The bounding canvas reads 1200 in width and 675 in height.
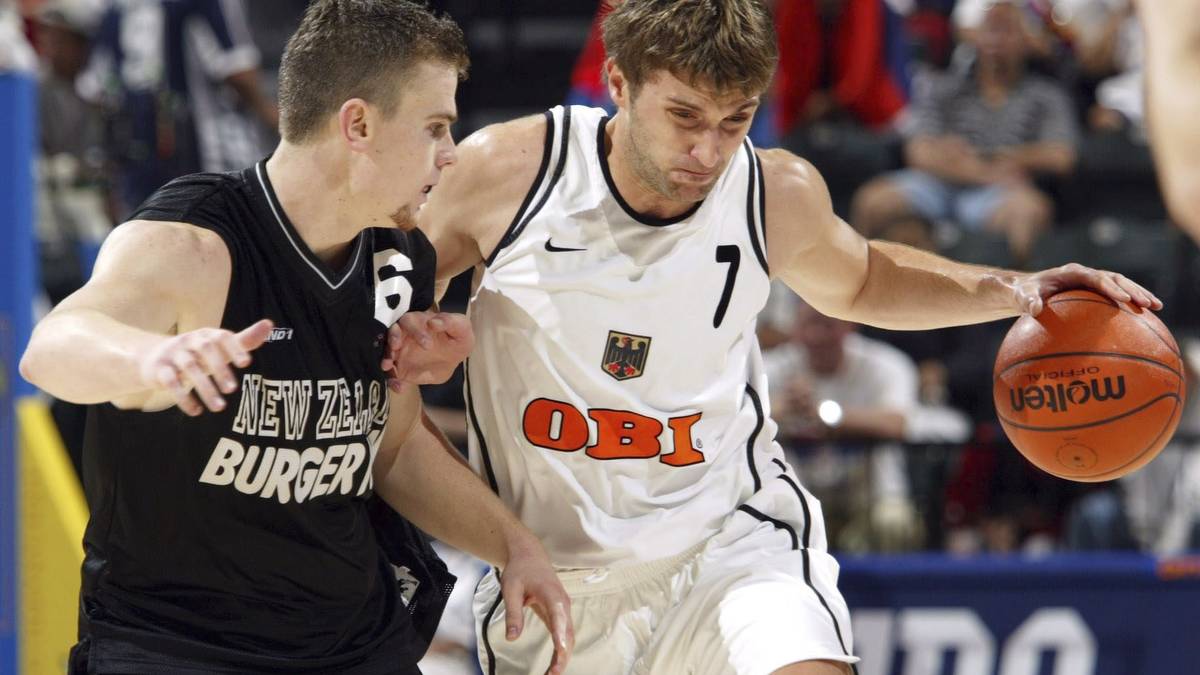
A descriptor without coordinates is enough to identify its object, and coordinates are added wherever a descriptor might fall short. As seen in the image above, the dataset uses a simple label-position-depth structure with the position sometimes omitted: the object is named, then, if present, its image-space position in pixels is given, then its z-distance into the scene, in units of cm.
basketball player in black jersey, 548
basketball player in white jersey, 667
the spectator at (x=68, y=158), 1291
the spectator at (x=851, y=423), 1162
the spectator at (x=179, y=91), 1439
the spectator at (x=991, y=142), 1515
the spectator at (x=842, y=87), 1566
